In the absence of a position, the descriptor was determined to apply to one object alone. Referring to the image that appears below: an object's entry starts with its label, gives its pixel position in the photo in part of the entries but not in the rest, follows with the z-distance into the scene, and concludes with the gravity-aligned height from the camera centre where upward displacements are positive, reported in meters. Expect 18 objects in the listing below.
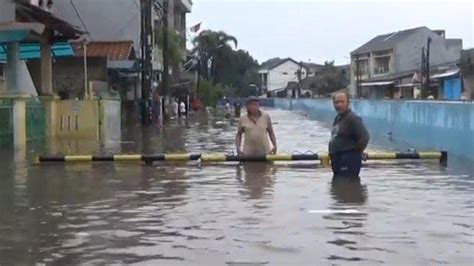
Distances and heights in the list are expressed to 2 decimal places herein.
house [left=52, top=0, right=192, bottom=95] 54.09 +5.10
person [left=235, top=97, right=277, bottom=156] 14.45 -0.45
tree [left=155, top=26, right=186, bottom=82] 57.91 +3.67
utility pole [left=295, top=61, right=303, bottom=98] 143.00 +1.73
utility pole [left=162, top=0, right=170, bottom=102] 51.88 +2.09
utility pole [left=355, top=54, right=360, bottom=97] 109.21 +2.83
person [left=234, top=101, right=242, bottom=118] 53.46 -0.67
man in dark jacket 12.44 -0.55
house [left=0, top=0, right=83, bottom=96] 23.36 +1.78
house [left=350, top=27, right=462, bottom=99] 97.44 +4.76
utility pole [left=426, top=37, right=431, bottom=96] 76.29 +1.60
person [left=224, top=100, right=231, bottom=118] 58.17 -0.85
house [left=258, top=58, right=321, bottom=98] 179.00 +5.29
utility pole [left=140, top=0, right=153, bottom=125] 41.81 +1.89
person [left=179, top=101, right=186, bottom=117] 58.08 -0.67
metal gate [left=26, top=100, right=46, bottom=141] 24.78 -0.57
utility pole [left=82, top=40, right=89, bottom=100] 33.22 +0.74
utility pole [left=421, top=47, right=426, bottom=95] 79.54 +2.13
